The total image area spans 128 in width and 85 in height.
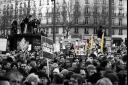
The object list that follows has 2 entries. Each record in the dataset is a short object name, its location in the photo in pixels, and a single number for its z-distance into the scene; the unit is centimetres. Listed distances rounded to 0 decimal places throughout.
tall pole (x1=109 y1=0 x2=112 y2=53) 2766
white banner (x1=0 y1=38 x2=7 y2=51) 2867
